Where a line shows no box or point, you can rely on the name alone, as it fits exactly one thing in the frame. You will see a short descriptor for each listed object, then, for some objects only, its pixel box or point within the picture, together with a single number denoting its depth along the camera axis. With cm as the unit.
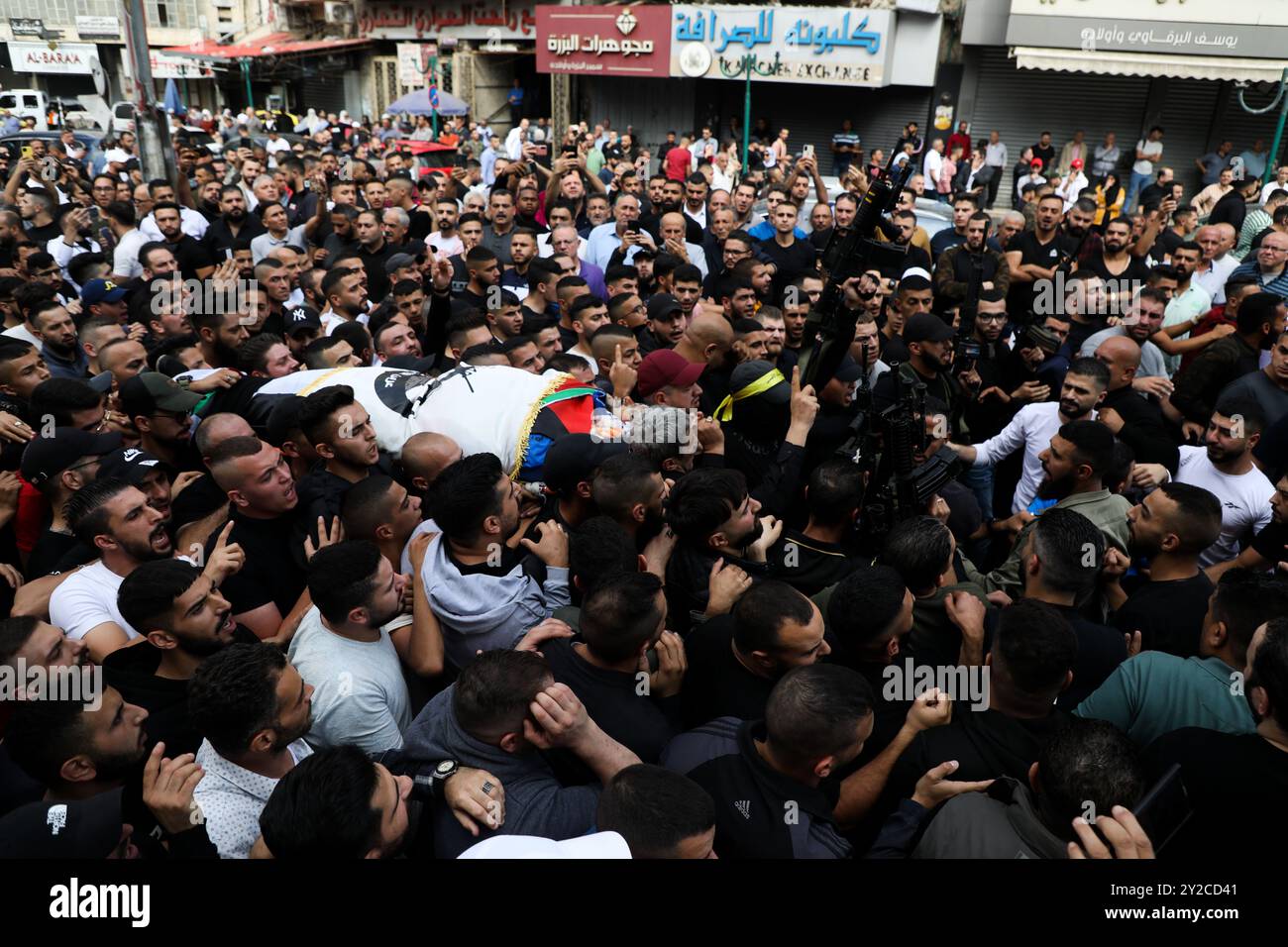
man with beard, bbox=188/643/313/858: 224
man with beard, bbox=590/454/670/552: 320
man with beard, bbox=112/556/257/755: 256
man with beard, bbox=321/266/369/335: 572
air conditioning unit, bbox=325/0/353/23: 2984
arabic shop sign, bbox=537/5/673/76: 2077
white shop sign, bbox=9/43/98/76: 3325
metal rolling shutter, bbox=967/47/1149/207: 1800
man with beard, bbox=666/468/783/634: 306
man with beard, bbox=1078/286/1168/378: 541
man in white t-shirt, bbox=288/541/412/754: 259
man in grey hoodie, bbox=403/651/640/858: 218
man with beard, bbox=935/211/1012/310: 689
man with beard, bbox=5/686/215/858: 215
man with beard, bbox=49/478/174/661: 301
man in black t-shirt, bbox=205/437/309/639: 315
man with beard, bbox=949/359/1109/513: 423
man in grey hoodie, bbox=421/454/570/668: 286
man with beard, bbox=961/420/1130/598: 351
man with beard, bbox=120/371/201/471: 388
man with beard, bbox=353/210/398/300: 700
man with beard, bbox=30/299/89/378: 523
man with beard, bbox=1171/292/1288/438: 470
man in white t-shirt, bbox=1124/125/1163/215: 1594
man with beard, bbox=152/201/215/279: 733
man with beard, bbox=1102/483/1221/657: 301
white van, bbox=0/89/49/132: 2472
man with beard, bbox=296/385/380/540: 350
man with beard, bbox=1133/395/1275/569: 376
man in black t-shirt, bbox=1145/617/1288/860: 212
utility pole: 824
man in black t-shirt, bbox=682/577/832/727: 254
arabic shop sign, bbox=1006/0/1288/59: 1536
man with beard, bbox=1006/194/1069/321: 713
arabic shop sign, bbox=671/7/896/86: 1856
